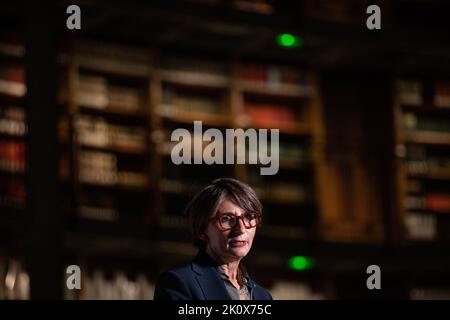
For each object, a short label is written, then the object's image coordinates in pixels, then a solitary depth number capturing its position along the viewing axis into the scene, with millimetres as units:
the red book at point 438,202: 8726
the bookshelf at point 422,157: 8656
